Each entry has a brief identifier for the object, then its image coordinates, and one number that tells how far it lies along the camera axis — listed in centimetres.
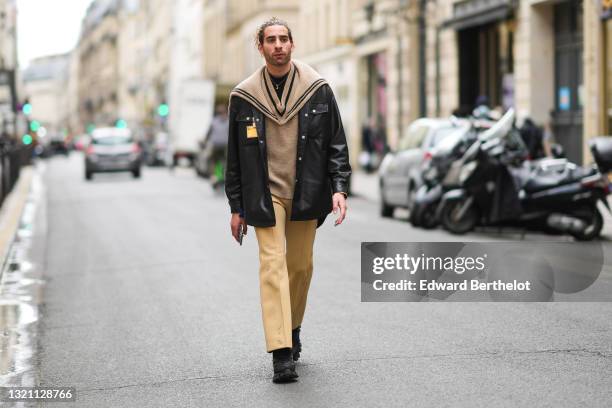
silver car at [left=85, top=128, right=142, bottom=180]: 4266
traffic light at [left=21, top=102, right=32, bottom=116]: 5589
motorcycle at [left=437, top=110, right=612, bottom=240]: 1560
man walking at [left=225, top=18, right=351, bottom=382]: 700
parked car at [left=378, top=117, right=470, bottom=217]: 2000
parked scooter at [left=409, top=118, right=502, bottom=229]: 1784
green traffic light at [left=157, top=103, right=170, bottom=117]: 6419
